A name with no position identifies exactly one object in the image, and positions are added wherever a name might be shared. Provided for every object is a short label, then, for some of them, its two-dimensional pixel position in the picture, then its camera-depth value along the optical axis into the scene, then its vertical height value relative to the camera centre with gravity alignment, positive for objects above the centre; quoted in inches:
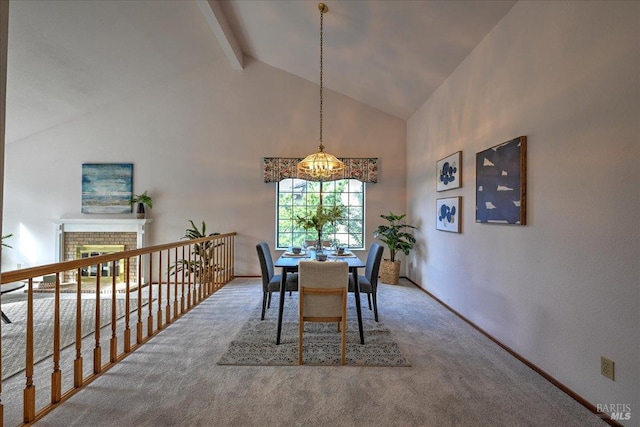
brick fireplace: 210.1 -13.0
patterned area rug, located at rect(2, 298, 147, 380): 102.3 -47.8
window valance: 214.1 +33.9
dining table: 109.1 -18.6
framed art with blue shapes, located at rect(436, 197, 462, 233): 140.3 +1.4
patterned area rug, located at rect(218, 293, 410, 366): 96.3 -45.4
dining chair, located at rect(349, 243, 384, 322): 127.3 -27.6
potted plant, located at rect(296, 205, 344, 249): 132.9 -1.2
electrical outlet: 68.5 -34.5
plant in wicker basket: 195.6 -18.4
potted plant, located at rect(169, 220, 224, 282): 165.8 -24.6
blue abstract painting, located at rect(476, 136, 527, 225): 96.6 +12.0
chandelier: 138.6 +24.6
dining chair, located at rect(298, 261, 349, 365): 96.7 -24.2
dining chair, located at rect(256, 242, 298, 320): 129.7 -28.2
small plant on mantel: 210.8 +9.6
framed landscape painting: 215.9 +20.4
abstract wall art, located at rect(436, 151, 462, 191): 139.5 +22.1
